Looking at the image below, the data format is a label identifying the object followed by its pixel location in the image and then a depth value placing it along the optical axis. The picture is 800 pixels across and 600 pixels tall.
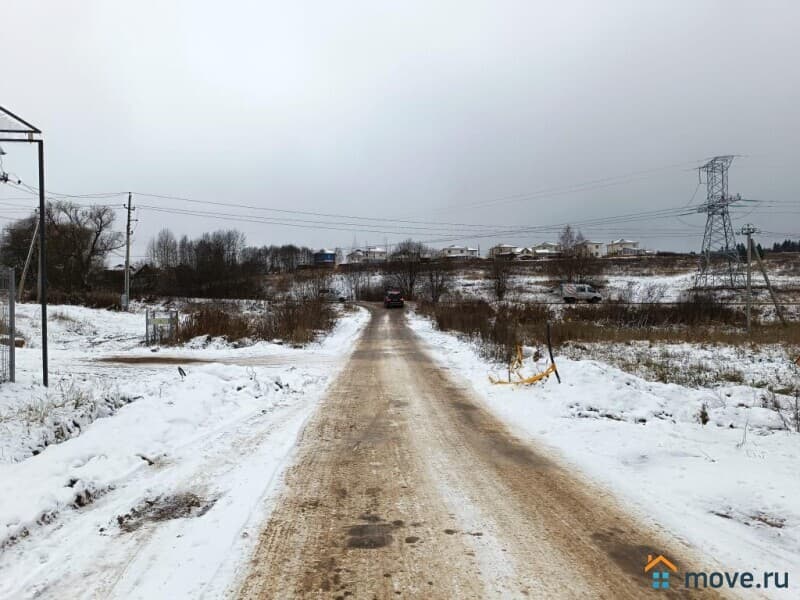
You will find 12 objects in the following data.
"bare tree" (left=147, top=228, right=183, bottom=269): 89.44
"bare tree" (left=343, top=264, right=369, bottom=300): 64.72
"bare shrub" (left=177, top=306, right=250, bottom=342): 20.06
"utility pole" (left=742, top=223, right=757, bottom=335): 23.92
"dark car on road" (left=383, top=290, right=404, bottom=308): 43.88
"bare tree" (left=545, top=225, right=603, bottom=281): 60.66
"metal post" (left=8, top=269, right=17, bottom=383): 8.45
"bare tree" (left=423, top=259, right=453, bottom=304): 51.44
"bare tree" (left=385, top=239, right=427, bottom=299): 59.56
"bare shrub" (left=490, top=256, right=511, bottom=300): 50.45
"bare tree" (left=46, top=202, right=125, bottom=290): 52.03
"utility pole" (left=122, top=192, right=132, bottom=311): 37.41
